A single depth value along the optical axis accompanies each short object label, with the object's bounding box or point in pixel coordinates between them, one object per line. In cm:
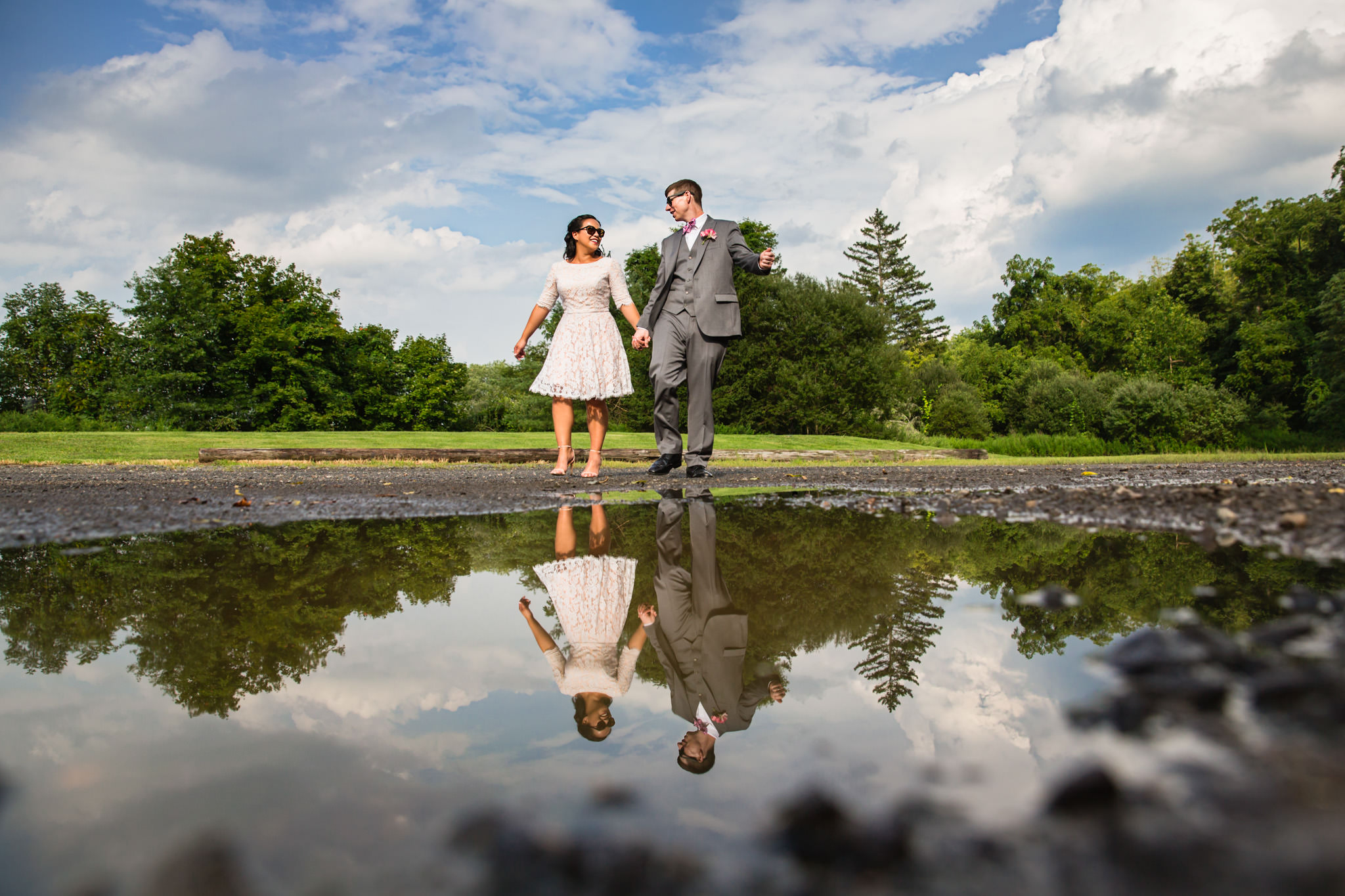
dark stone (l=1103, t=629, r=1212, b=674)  118
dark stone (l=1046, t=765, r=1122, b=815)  72
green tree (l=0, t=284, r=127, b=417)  5306
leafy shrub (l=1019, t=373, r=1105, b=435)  3947
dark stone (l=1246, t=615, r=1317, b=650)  124
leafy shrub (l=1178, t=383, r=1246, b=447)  3177
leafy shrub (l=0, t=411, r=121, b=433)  3239
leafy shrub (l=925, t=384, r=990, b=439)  4506
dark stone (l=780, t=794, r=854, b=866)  70
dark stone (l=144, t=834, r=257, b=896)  65
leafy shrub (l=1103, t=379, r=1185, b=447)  3192
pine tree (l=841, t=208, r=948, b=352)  6800
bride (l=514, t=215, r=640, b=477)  746
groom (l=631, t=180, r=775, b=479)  682
